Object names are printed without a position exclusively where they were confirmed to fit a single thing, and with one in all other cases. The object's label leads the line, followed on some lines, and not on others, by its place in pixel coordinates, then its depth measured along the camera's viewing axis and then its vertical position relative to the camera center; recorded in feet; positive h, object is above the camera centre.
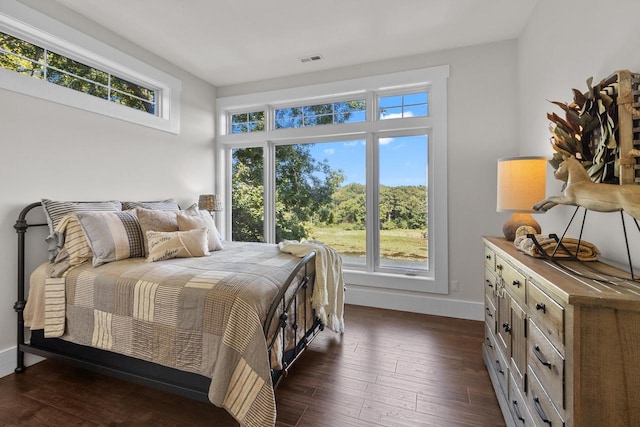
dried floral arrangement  3.88 +1.22
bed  4.83 -1.81
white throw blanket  7.32 -1.77
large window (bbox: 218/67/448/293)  10.94 +1.64
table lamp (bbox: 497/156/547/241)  6.21 +0.60
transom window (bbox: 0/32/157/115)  7.44 +4.08
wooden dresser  2.75 -1.41
